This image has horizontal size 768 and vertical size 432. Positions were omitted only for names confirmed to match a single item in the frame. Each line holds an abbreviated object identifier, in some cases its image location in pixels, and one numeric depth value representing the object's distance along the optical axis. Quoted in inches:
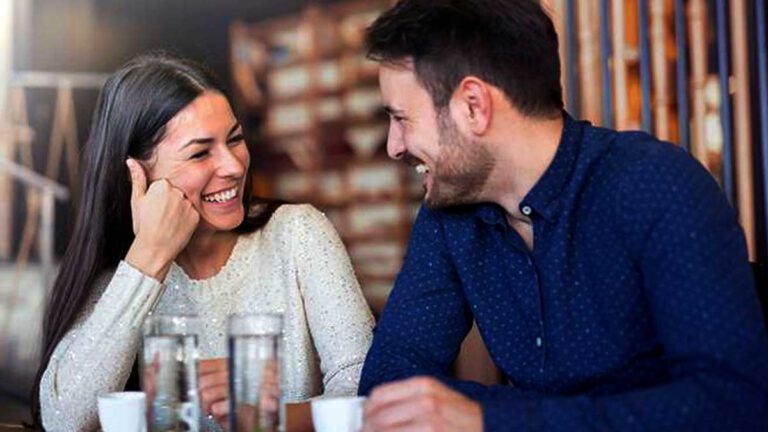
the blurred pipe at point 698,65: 127.7
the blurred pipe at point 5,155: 159.5
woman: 72.8
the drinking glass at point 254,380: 47.9
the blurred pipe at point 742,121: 116.2
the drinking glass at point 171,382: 52.3
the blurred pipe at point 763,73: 109.7
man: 50.6
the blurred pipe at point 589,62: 137.6
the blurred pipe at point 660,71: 133.6
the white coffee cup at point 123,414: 53.4
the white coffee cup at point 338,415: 50.7
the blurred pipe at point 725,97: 110.9
